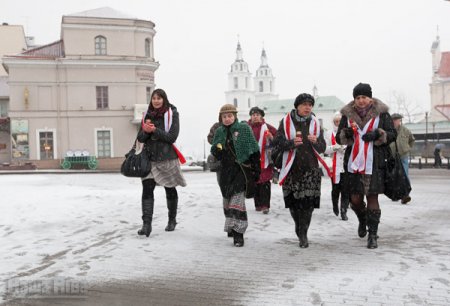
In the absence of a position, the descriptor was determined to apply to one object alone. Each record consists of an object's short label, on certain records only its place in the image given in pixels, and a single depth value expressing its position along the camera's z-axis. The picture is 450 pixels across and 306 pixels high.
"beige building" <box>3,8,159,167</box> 36.94
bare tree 91.62
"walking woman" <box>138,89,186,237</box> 7.20
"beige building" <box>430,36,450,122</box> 74.50
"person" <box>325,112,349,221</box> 9.13
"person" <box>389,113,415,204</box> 11.62
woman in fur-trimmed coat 6.35
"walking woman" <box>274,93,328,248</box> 6.46
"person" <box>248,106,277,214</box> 9.41
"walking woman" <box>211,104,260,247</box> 6.63
